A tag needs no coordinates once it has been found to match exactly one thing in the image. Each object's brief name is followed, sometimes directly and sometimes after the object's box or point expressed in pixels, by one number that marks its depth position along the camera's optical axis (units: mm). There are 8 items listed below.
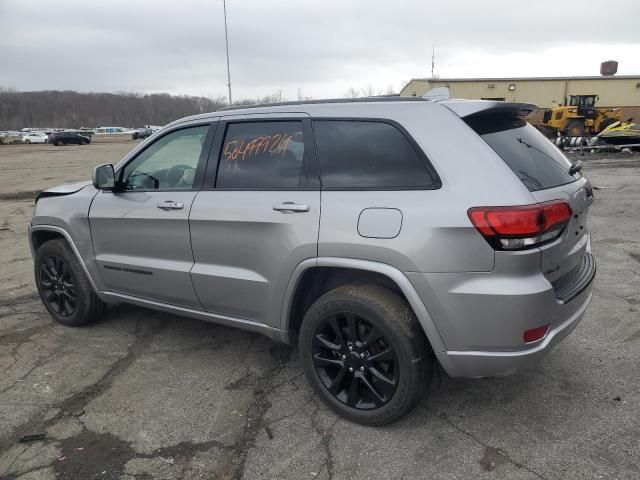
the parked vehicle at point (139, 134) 70225
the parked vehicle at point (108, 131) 112812
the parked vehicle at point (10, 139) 63906
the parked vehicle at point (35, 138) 62156
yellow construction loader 28562
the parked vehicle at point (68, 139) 54344
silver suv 2506
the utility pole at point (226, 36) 33650
